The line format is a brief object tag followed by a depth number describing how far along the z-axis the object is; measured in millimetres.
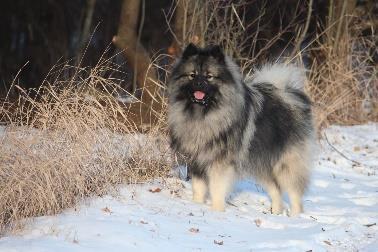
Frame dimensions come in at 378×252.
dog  11859
